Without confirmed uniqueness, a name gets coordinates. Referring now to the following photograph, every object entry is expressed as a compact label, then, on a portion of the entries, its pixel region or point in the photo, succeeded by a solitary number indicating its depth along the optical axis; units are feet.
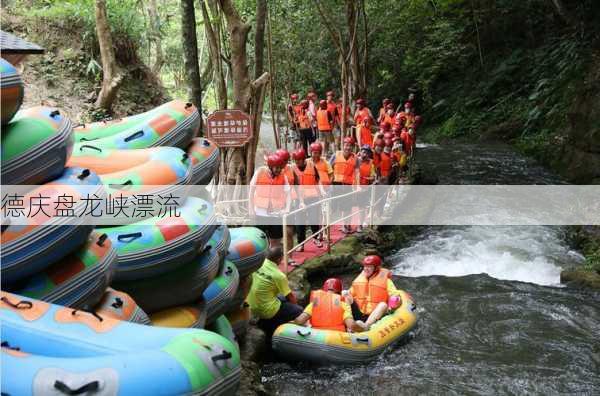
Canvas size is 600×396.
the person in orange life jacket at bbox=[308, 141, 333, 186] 31.86
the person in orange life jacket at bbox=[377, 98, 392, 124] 55.10
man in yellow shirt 23.36
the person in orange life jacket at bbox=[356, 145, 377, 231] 35.27
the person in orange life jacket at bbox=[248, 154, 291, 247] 27.53
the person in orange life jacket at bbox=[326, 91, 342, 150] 53.42
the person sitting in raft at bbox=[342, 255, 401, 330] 25.23
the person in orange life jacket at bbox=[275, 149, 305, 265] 27.58
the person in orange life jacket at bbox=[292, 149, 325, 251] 30.94
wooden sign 26.22
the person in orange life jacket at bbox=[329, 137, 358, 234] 34.22
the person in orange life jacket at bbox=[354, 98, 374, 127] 49.42
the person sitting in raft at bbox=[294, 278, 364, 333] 23.41
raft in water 22.57
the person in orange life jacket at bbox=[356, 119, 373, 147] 46.68
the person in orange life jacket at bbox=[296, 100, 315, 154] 53.06
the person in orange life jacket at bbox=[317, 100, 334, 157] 52.39
